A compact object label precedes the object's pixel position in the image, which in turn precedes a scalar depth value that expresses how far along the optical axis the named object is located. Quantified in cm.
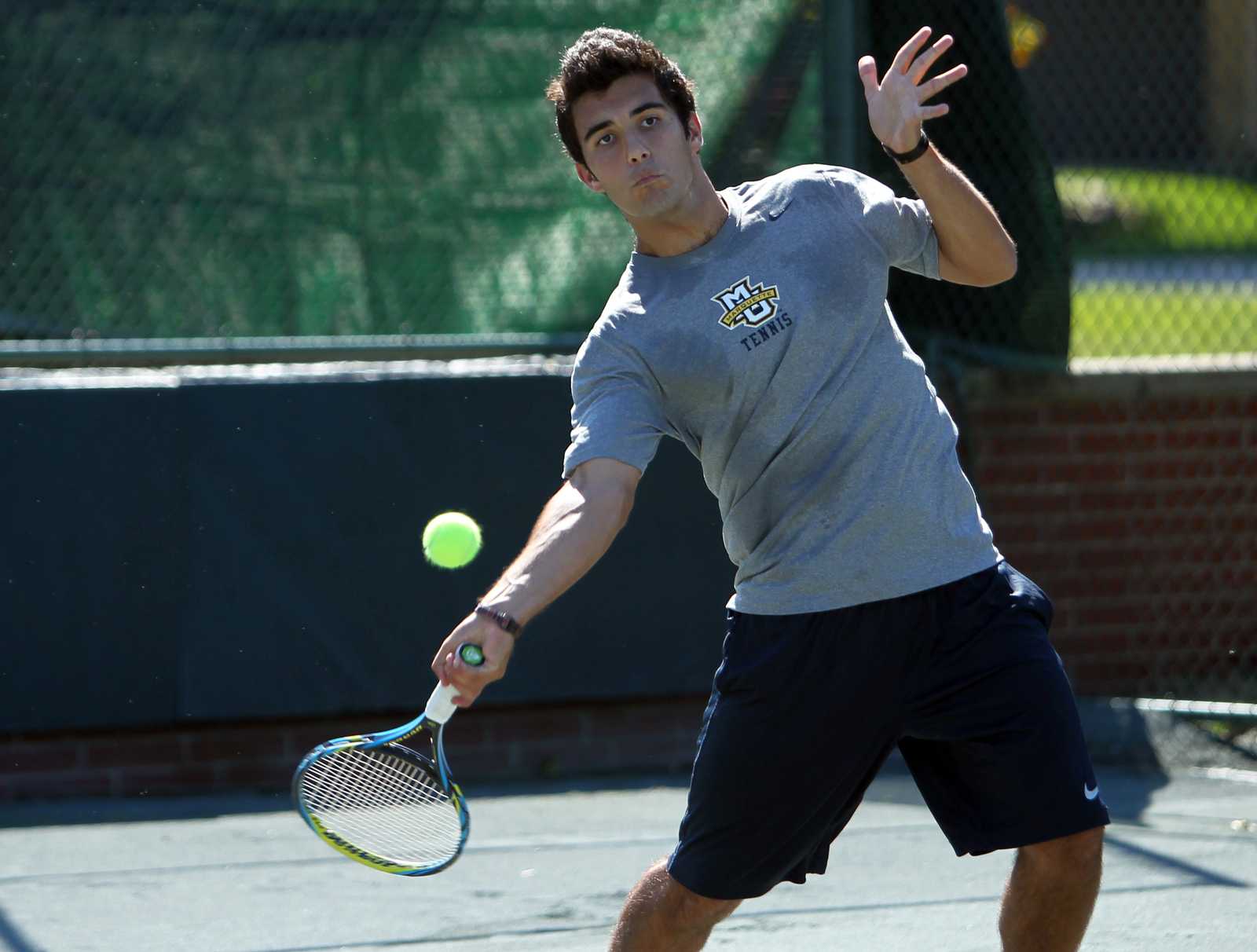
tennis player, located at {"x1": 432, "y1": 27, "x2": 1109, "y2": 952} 695
